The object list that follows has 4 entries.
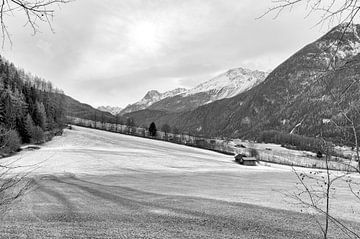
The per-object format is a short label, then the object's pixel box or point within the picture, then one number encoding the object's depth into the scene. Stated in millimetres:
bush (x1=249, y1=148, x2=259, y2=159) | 114869
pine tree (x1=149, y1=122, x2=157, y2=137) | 139500
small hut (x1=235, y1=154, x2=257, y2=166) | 83188
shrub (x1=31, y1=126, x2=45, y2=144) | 82125
